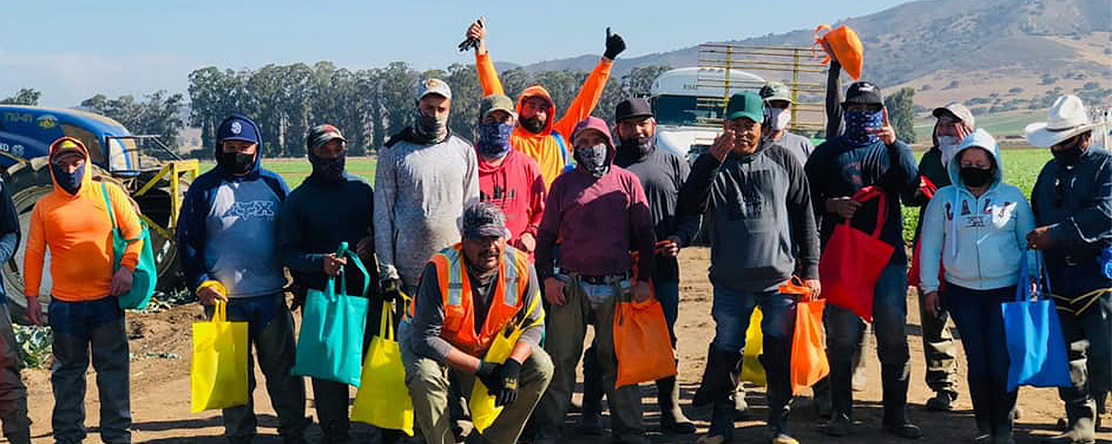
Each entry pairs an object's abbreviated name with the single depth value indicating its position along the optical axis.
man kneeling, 5.41
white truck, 19.36
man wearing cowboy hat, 6.11
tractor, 12.12
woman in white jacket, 5.98
